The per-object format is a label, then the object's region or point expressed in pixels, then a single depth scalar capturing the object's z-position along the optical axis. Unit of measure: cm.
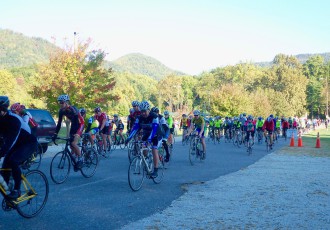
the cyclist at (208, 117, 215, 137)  2894
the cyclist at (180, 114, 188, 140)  2730
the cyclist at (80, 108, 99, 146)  1185
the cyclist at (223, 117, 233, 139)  2970
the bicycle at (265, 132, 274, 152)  2214
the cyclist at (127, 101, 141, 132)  1346
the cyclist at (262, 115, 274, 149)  2158
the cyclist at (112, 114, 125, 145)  2084
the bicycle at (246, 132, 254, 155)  1947
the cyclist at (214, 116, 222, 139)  2842
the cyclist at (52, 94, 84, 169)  984
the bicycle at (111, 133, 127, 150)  2075
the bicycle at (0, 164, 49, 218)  608
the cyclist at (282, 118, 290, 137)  3442
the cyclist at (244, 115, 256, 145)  1983
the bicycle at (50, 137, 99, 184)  964
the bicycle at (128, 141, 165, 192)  890
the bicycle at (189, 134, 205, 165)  1480
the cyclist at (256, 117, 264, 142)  2623
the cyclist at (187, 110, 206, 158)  1491
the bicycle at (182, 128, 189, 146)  2486
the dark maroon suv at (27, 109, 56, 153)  1554
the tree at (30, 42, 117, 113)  2625
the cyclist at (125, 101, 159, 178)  952
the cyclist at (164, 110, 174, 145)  2053
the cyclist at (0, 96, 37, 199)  591
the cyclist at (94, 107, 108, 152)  1486
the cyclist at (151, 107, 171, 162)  1047
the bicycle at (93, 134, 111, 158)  1570
